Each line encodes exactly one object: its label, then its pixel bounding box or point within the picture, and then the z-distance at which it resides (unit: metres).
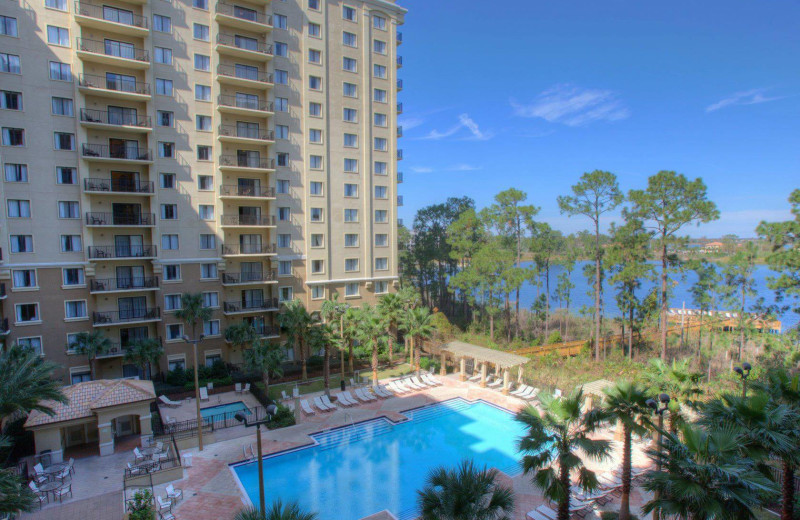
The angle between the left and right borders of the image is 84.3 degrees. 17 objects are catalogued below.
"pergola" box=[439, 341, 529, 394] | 27.52
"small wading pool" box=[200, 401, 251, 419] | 25.72
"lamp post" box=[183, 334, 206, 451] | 20.52
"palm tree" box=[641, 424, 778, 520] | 8.52
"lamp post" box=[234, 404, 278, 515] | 12.35
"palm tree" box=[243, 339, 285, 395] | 26.36
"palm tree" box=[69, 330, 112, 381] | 27.02
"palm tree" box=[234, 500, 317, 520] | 8.96
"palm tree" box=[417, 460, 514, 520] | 9.89
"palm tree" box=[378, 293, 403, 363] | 31.78
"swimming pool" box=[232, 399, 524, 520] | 17.12
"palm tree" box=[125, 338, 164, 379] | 27.95
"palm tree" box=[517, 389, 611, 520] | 11.79
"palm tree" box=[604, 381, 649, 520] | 12.55
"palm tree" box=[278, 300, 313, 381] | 28.61
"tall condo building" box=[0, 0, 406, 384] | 27.27
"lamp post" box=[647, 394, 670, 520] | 10.67
